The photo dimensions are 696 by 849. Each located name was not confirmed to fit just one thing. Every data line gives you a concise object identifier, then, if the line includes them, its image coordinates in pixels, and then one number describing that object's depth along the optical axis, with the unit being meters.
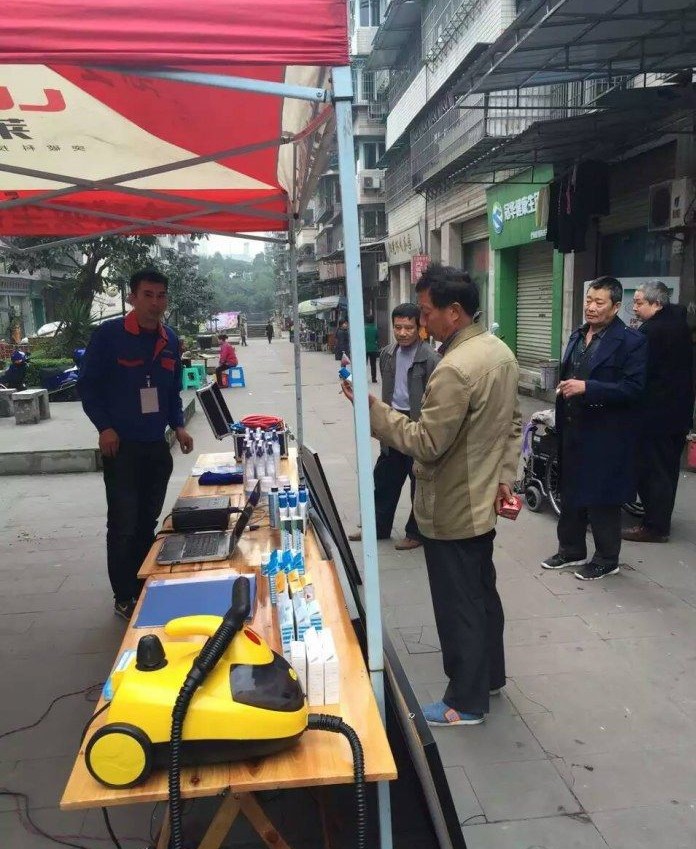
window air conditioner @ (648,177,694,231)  7.67
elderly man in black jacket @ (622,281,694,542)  5.02
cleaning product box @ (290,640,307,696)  1.82
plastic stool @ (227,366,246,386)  17.92
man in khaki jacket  2.53
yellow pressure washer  1.54
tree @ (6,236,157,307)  15.53
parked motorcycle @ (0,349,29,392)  13.23
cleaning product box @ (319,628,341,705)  1.84
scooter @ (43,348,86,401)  13.32
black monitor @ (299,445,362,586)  2.68
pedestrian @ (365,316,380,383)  17.67
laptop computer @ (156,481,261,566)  2.86
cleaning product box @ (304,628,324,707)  1.82
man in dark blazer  4.11
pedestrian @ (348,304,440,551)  4.77
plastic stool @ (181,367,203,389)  15.68
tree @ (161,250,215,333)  31.16
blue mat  2.32
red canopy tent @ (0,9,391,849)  1.64
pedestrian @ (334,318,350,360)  20.42
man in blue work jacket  3.74
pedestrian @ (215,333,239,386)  16.94
